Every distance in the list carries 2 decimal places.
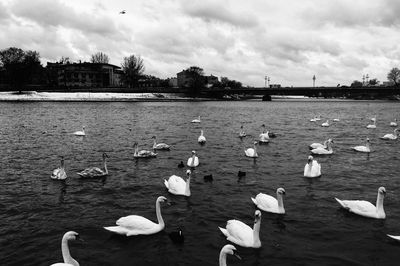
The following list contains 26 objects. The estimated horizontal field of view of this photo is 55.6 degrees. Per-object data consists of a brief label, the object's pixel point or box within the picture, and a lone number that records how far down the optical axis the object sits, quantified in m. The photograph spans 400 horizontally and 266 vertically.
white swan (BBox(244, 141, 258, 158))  23.04
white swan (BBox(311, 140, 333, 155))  24.00
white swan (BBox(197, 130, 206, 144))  29.01
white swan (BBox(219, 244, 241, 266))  8.36
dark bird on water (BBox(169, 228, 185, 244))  10.59
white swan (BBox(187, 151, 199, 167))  19.80
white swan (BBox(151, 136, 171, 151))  24.97
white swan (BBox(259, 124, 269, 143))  29.53
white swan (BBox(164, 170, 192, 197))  14.79
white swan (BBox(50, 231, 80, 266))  8.71
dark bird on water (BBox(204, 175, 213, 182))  17.16
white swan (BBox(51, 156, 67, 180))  16.67
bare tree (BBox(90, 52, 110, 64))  190.12
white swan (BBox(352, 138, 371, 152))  25.34
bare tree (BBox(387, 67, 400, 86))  164.62
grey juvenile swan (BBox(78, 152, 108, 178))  17.12
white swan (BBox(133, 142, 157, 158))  22.02
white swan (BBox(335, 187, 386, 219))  12.59
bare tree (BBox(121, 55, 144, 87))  151.00
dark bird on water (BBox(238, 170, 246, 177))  17.84
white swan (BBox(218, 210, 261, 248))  10.23
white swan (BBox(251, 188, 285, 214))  12.81
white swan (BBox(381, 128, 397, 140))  32.38
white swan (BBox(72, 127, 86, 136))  31.79
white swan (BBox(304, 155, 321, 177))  17.77
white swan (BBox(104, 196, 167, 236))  10.90
